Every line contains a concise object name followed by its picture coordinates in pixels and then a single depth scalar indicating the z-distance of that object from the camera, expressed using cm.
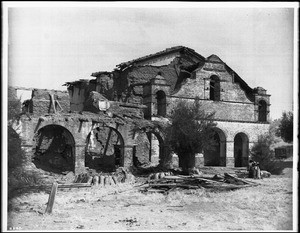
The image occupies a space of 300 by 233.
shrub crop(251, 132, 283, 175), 2722
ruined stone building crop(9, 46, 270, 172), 2479
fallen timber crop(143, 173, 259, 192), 1798
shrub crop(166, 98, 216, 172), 2364
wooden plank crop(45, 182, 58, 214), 1331
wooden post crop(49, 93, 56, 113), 2453
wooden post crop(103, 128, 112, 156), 2936
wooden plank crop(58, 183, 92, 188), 1773
